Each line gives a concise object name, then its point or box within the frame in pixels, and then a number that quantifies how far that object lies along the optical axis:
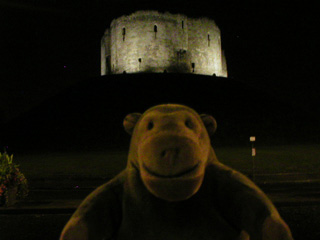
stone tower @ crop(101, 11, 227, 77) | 51.97
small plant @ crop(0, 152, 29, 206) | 7.51
